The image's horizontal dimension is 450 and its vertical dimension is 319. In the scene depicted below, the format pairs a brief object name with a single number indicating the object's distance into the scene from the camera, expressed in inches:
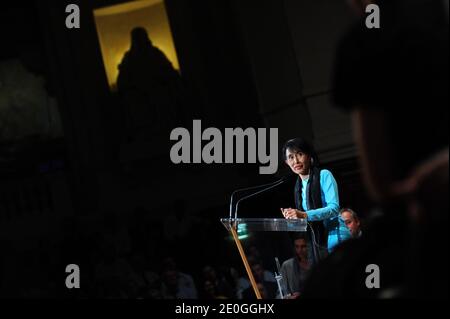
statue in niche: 639.2
